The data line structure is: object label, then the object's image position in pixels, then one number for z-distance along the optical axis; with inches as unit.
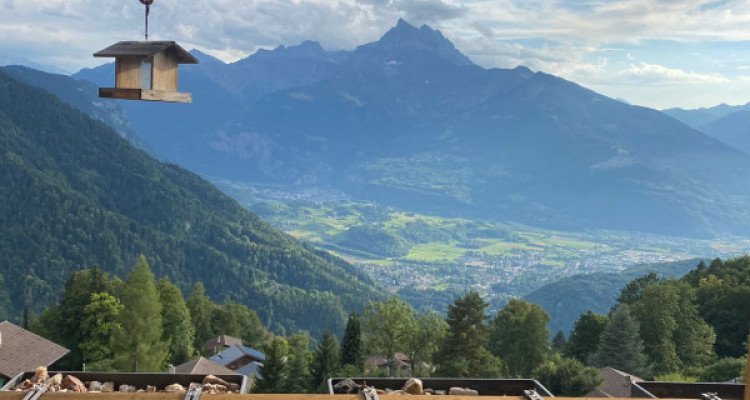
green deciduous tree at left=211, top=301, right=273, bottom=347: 3489.2
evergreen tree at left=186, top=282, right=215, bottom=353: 3208.7
